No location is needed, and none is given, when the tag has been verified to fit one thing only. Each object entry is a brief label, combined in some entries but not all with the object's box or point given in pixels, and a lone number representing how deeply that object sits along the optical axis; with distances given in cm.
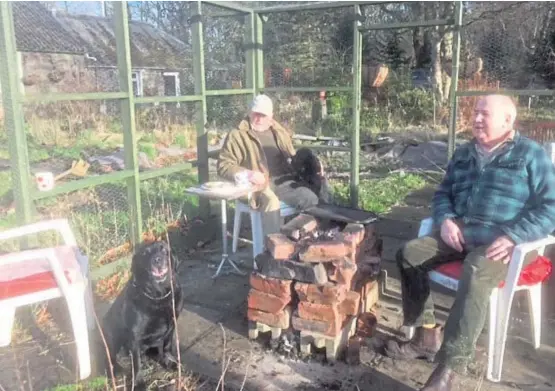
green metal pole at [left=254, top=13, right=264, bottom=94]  515
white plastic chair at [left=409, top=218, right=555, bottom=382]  260
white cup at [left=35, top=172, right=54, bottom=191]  325
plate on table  389
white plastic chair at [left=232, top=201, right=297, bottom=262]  399
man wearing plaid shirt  252
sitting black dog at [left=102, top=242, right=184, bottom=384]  262
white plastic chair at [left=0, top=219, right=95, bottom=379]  258
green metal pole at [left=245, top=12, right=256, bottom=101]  512
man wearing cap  397
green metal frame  305
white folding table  369
